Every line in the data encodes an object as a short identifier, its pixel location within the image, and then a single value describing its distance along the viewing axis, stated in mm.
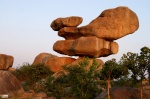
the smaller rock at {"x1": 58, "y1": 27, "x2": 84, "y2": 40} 33906
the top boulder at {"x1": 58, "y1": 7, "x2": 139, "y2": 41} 31688
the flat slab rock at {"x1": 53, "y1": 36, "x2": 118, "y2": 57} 31109
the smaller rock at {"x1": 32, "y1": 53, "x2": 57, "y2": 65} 40262
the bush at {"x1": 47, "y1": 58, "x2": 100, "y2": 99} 18188
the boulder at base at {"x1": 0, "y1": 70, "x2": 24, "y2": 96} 21331
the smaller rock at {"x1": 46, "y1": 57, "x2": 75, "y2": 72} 33969
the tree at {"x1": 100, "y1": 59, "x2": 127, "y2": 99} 15414
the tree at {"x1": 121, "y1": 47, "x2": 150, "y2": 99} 15641
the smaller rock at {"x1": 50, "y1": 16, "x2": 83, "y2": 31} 34219
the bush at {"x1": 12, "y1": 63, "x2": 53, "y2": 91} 27188
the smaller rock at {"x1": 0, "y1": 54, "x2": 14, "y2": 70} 32372
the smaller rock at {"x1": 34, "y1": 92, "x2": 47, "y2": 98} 22309
